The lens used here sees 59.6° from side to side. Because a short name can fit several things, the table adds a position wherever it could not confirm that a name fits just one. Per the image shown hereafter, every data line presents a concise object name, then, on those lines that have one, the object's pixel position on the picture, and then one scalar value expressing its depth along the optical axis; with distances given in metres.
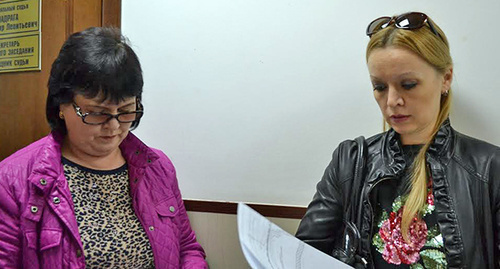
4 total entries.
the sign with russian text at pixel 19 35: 1.78
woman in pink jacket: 1.18
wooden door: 1.74
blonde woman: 1.05
